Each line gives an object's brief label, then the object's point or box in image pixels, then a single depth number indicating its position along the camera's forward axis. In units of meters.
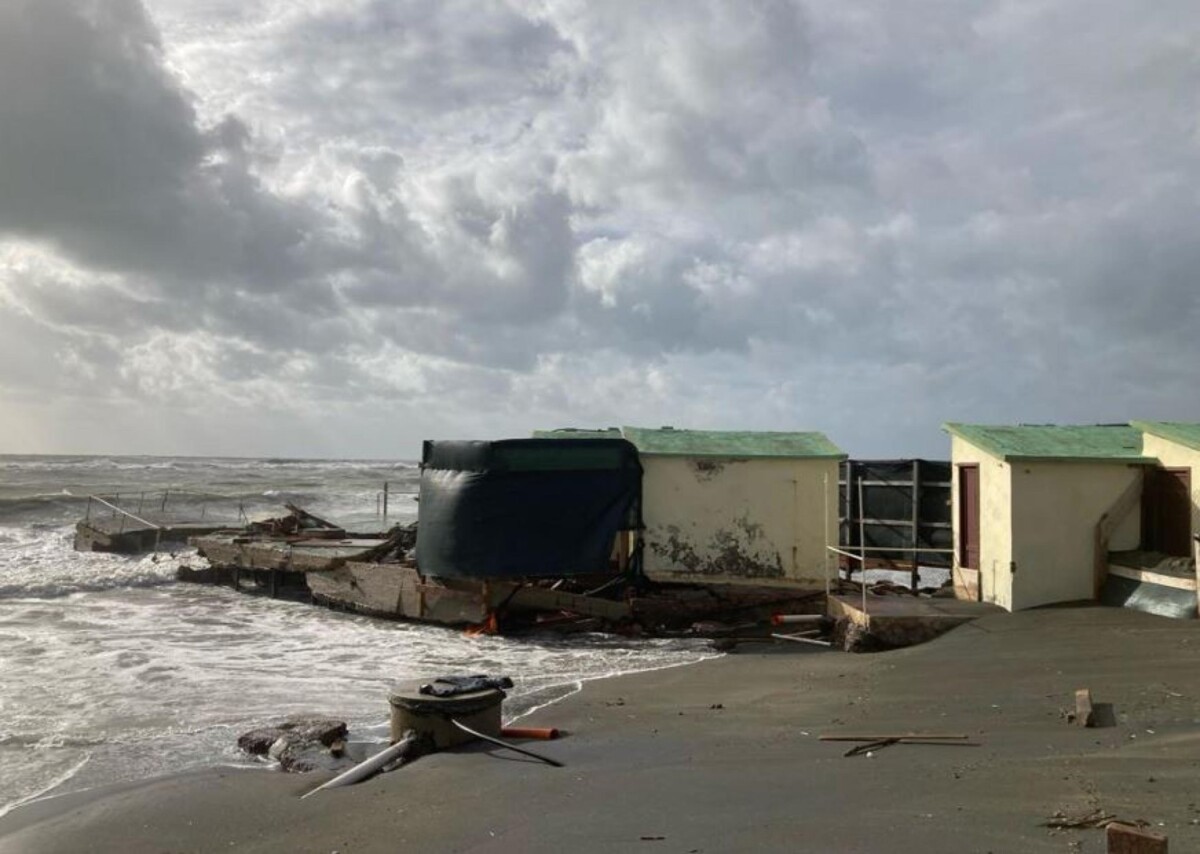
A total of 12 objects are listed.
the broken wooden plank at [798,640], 14.46
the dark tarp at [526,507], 16.45
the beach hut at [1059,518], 13.47
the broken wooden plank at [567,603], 16.14
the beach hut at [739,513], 17.08
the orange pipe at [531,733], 8.73
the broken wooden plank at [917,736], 7.45
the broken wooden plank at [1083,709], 7.54
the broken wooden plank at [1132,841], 3.68
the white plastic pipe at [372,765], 7.49
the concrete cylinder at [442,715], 8.26
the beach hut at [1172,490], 12.87
